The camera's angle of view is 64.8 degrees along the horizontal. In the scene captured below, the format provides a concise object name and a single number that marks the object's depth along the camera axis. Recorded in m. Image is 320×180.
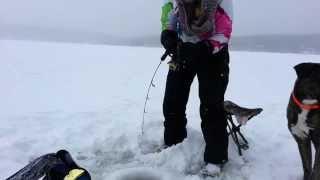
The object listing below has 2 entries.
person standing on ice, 2.34
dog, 2.13
